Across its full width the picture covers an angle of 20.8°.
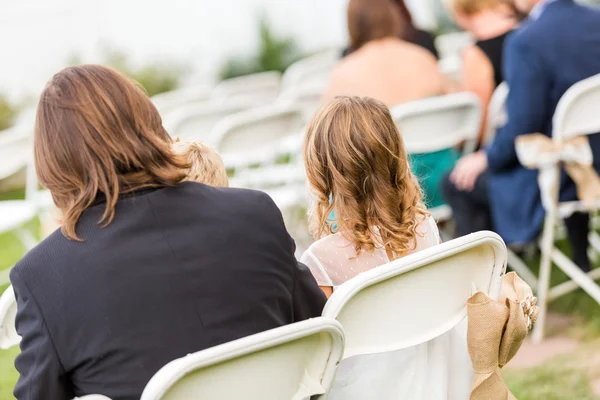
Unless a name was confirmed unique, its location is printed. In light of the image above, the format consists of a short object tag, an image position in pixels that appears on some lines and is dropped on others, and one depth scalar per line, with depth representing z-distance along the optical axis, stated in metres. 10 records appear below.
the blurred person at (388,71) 8.93
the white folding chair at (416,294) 3.27
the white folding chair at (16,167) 9.10
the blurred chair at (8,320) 3.61
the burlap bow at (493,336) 3.65
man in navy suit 7.07
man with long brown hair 3.08
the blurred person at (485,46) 8.95
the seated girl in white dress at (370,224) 3.90
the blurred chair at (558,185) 6.44
